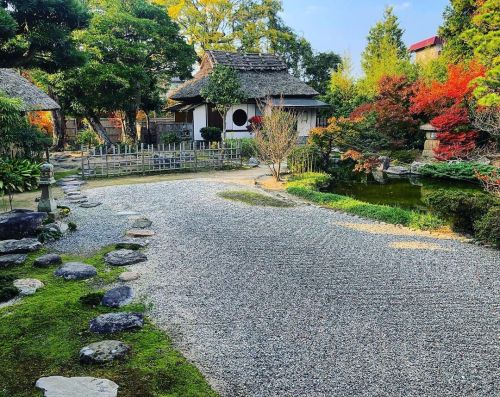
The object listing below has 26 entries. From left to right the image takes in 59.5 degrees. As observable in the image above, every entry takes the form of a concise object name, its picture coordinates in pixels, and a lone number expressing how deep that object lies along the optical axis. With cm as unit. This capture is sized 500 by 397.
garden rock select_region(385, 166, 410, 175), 1703
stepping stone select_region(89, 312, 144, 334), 429
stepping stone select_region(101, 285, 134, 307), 491
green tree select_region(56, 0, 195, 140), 1817
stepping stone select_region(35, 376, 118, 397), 317
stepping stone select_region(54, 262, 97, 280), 572
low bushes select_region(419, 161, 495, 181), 1509
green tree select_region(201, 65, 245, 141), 2164
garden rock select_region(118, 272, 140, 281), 567
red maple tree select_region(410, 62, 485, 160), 1662
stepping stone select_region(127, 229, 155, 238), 771
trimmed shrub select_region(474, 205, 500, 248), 725
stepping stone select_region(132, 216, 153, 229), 837
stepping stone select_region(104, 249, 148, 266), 629
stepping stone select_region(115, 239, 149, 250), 699
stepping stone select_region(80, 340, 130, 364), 370
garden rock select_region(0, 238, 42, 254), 662
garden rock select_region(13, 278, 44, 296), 521
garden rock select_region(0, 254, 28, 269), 613
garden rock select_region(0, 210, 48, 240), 716
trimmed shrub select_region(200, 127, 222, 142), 2344
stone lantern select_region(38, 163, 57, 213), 859
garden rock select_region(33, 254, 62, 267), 613
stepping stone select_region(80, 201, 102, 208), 1011
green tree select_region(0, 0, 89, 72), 819
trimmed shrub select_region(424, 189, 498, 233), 786
